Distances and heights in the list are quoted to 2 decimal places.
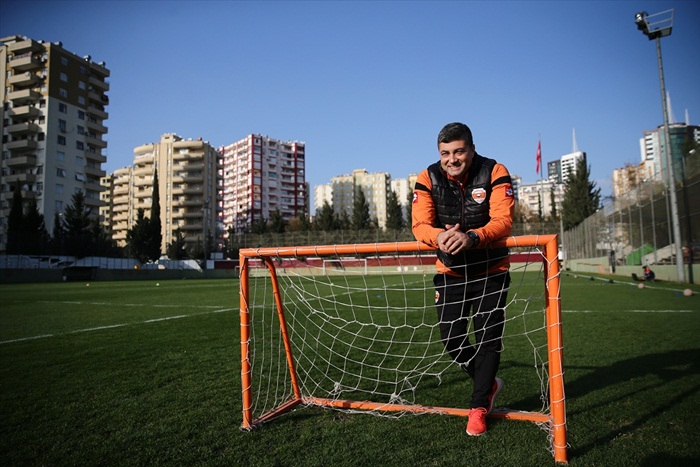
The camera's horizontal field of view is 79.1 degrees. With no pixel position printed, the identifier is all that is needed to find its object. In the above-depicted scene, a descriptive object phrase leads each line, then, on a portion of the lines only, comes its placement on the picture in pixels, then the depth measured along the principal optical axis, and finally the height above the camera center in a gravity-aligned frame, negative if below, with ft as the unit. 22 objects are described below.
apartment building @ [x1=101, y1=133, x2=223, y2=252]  267.80 +53.30
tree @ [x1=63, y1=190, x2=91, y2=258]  149.28 +17.24
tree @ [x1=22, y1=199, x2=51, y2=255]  106.22 +9.30
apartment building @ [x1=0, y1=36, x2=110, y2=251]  173.88 +61.29
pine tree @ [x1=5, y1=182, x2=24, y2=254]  141.37 +18.42
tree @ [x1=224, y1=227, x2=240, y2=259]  173.27 +6.91
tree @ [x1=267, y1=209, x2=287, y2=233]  231.71 +21.24
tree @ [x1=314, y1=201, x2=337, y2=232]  224.33 +22.45
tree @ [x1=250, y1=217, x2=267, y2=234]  235.17 +20.17
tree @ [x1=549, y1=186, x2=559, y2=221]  211.61 +23.65
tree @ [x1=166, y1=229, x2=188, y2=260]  212.23 +8.18
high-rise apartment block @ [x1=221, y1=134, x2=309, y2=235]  342.44 +70.29
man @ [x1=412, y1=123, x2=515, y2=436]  8.80 +0.05
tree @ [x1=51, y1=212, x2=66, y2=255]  113.92 +6.63
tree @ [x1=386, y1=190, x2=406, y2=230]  218.59 +23.01
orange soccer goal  7.91 -3.47
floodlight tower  52.84 +27.39
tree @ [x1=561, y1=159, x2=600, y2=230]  180.34 +24.98
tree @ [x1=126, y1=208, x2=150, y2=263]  171.42 +11.11
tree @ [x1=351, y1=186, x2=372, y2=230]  224.94 +24.22
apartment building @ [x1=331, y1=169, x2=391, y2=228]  419.33 +71.24
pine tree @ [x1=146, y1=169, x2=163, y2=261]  175.63 +12.24
